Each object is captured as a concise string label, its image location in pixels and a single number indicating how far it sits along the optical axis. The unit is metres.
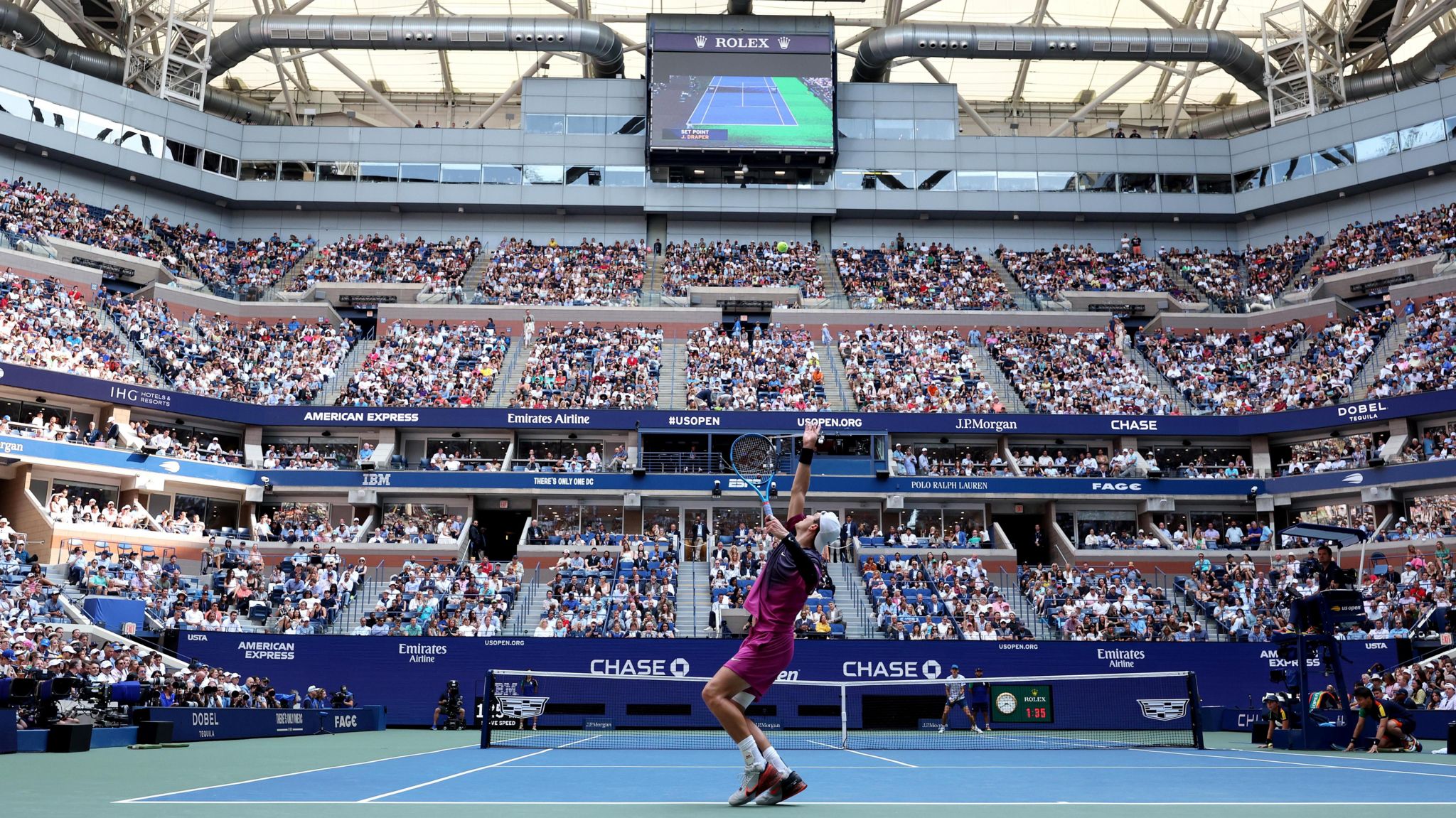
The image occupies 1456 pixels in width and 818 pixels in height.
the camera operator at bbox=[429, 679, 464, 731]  29.31
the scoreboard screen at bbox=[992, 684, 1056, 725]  28.62
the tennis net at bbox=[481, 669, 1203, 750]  27.48
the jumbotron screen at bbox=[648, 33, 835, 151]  58.22
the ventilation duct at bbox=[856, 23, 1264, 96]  57.06
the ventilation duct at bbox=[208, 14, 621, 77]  56.06
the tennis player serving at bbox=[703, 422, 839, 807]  7.92
